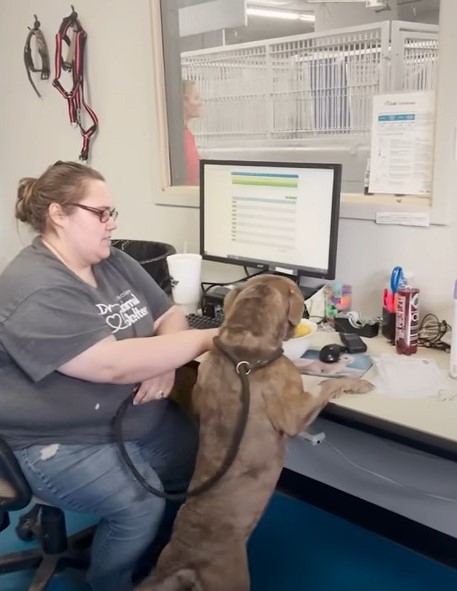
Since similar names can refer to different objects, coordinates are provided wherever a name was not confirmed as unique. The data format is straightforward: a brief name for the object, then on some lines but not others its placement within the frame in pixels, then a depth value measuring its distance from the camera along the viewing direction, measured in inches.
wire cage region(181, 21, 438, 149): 79.4
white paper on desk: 59.0
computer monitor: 74.9
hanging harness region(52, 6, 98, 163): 108.9
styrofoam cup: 85.7
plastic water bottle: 68.1
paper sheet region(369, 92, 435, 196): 71.9
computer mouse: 66.0
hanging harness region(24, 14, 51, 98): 118.1
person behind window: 103.0
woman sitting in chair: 56.3
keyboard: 77.2
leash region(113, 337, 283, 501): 55.1
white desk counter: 57.3
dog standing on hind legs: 55.1
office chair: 72.8
